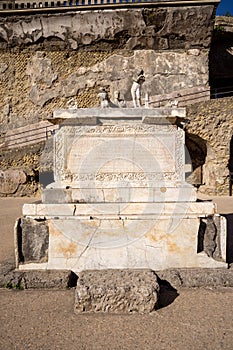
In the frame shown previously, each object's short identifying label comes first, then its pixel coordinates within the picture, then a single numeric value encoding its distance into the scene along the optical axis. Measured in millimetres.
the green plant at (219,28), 16031
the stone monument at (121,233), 3541
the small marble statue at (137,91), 4710
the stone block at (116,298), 2660
